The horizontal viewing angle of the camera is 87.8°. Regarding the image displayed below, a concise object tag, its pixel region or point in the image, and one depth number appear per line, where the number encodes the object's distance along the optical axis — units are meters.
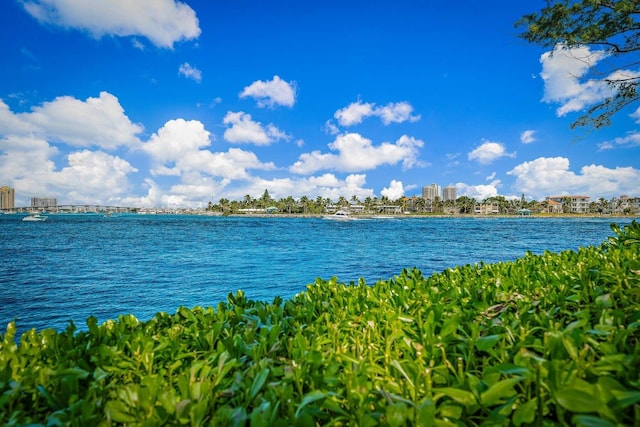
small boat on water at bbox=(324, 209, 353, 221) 124.25
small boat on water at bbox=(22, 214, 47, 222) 111.91
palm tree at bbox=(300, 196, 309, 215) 186.75
